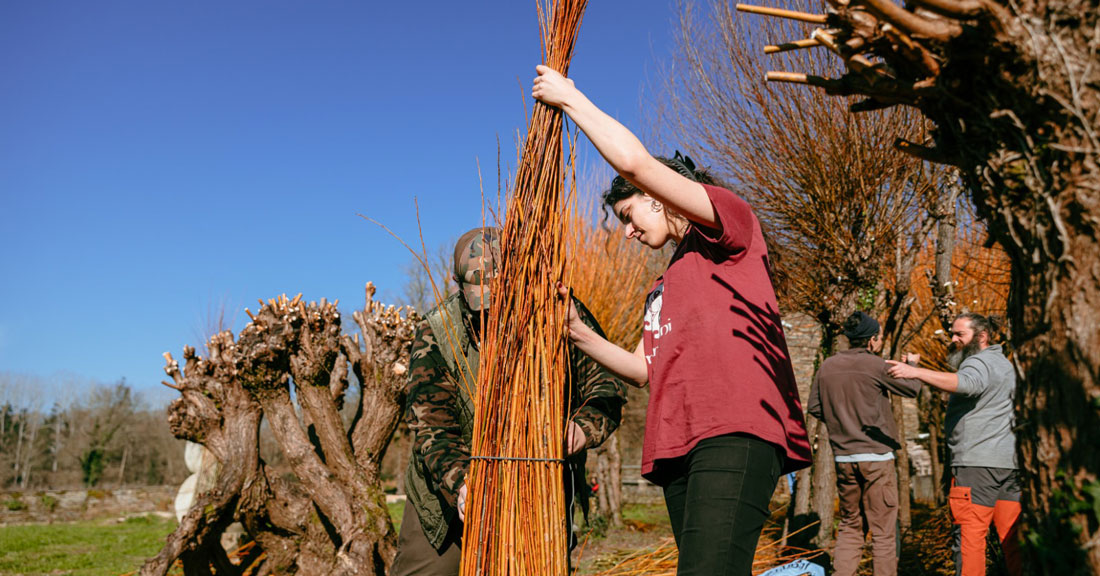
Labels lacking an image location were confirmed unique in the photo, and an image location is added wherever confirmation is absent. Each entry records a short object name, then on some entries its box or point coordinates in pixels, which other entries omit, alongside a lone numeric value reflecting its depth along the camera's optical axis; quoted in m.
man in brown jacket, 3.93
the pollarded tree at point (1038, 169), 0.96
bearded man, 3.33
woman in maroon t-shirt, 1.36
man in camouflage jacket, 2.07
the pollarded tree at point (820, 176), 5.06
